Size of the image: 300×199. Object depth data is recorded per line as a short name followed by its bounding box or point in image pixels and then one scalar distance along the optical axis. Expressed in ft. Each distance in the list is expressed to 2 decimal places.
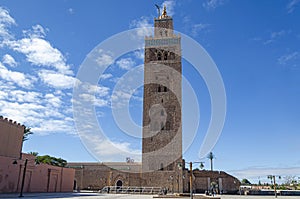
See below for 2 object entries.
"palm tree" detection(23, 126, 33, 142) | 126.27
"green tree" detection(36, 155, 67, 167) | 152.16
